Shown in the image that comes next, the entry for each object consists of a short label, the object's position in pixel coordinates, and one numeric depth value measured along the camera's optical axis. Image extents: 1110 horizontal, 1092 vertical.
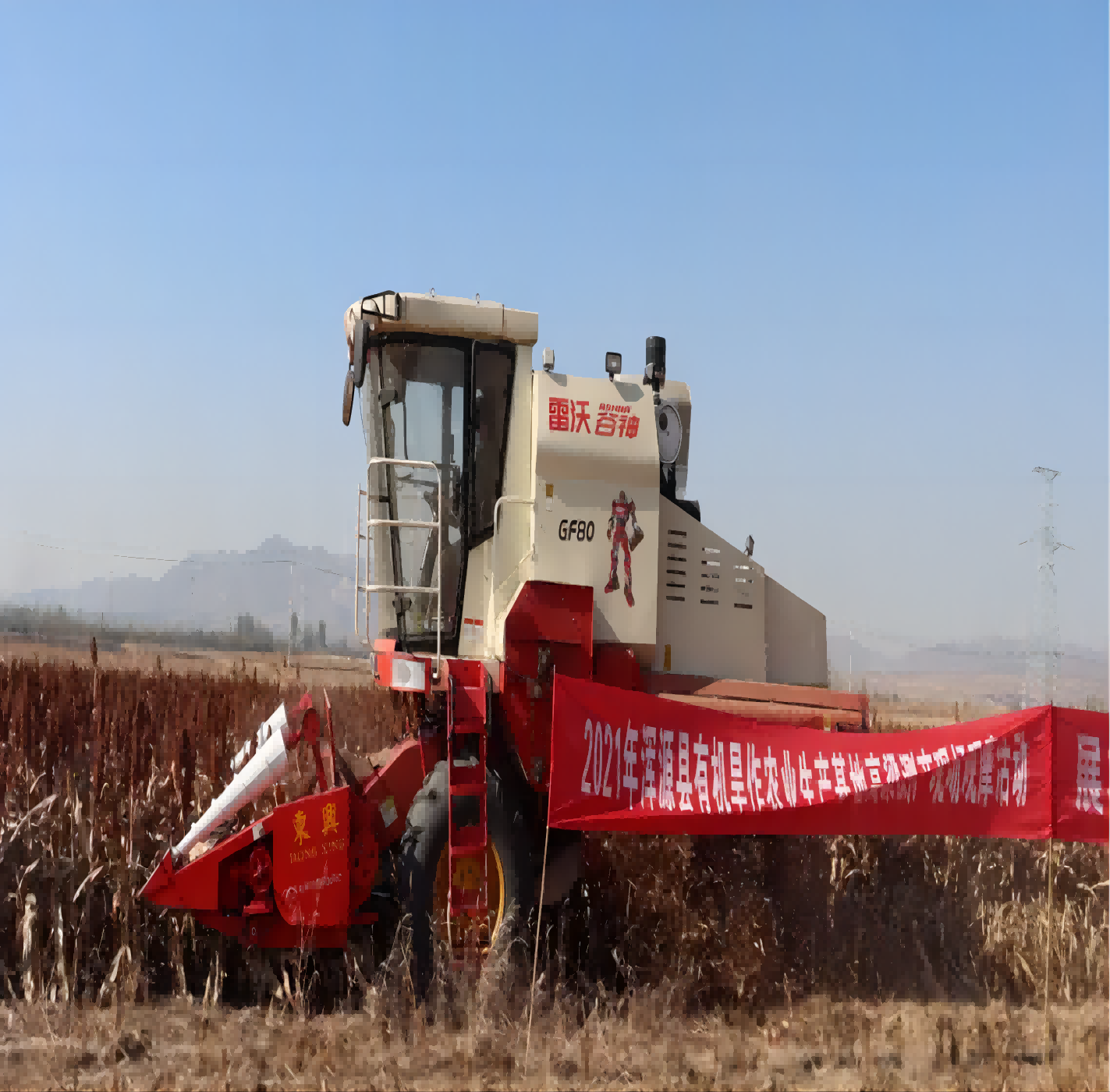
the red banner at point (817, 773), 5.06
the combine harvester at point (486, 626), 5.43
